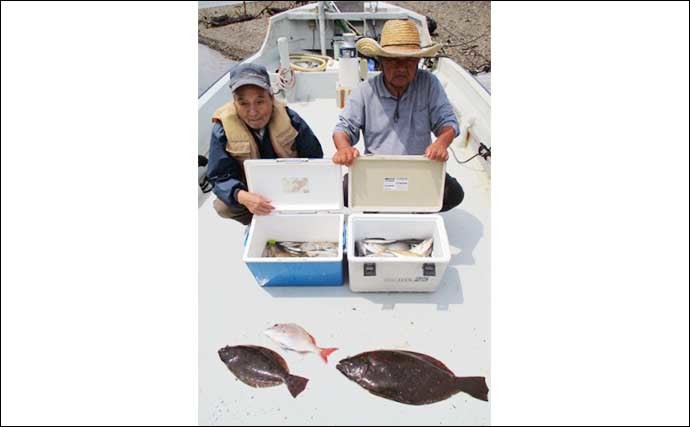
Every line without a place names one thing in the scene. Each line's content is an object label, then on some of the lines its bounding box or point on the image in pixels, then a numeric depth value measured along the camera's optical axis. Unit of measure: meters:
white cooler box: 2.04
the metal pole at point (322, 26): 6.59
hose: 5.64
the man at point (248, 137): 2.20
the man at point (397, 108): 2.21
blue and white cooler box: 2.14
